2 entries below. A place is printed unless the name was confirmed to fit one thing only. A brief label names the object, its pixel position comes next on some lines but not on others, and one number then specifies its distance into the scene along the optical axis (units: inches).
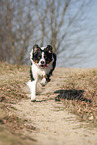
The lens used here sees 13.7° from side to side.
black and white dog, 442.1
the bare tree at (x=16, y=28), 1379.0
